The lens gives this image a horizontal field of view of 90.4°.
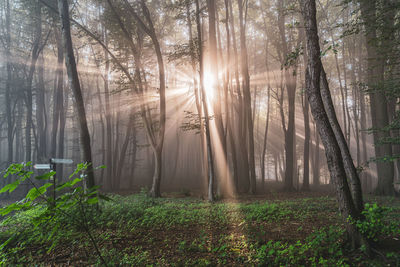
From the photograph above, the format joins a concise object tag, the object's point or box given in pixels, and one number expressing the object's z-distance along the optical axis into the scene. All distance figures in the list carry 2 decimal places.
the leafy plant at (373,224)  3.12
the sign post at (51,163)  3.15
